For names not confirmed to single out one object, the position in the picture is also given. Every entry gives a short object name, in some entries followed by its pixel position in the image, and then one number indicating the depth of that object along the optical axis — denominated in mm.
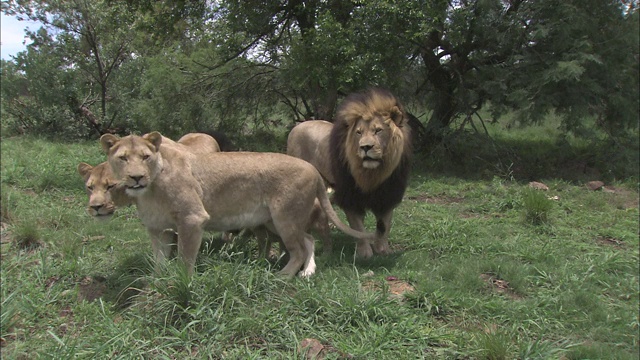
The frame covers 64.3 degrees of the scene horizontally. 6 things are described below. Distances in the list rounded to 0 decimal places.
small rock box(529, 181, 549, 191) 8188
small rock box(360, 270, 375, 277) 4473
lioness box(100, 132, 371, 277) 3859
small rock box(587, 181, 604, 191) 8453
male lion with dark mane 4941
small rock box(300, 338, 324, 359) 3242
